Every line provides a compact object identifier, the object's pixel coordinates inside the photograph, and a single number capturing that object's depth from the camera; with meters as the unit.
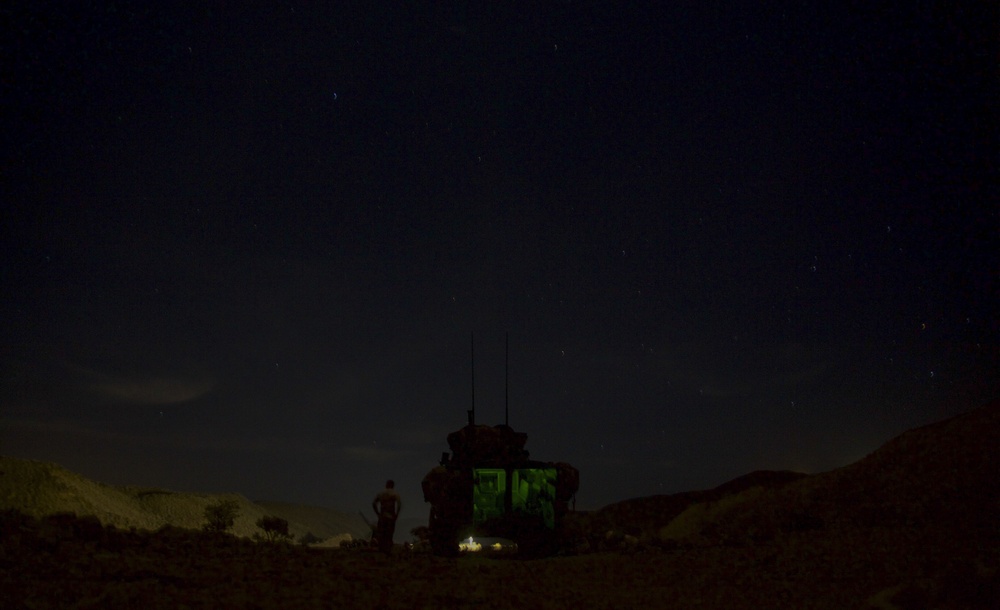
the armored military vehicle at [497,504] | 17.92
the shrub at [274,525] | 23.40
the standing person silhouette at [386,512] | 15.71
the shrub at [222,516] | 26.98
